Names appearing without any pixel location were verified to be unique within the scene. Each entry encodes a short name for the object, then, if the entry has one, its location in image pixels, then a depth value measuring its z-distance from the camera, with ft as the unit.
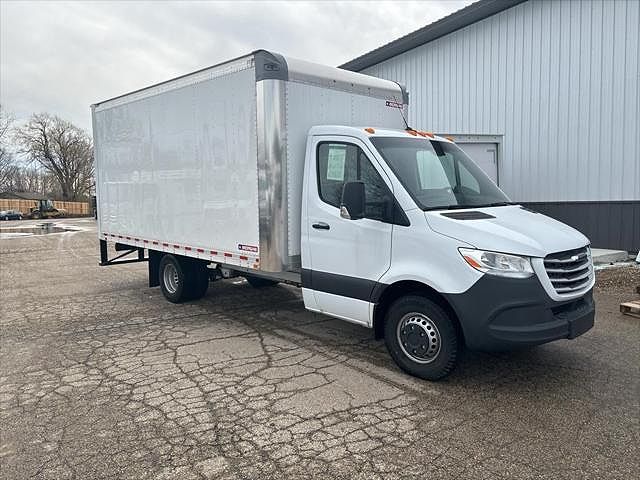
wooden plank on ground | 22.86
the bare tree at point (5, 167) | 231.14
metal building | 36.24
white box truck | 14.42
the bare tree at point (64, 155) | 237.25
